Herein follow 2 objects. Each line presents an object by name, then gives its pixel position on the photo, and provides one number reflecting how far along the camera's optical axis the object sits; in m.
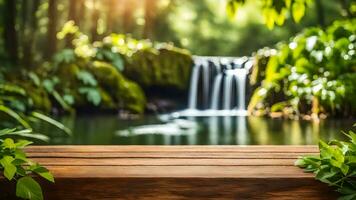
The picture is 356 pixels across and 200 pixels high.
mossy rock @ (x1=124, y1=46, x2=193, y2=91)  14.84
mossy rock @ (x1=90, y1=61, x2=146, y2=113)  13.34
